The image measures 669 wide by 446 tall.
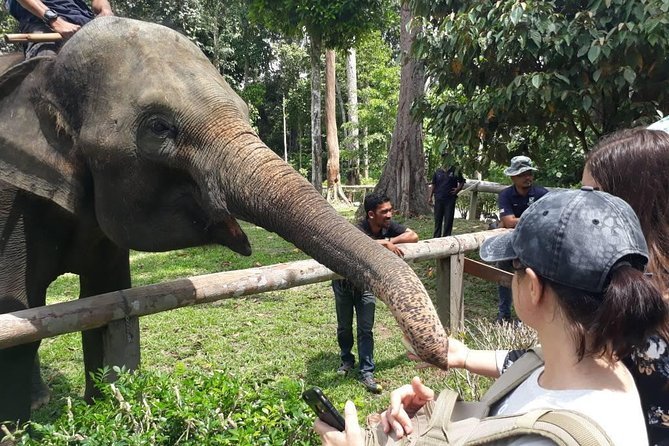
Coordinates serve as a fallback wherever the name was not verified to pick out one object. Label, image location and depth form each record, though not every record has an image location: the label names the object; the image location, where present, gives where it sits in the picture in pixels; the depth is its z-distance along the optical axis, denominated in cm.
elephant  280
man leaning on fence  454
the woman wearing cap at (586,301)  112
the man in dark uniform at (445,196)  1048
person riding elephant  346
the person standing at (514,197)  583
